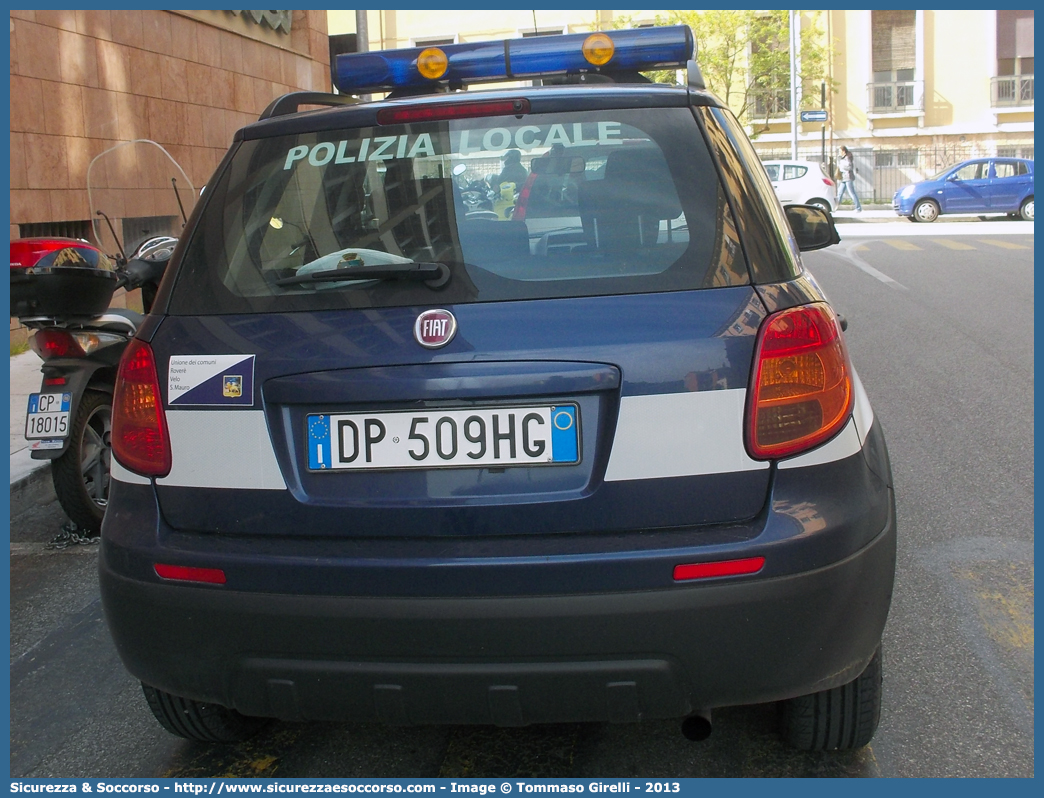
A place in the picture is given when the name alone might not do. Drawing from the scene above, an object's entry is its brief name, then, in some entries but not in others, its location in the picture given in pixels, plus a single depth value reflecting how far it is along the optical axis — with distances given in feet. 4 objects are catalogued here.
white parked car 93.20
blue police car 7.41
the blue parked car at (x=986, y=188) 90.38
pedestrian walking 110.52
